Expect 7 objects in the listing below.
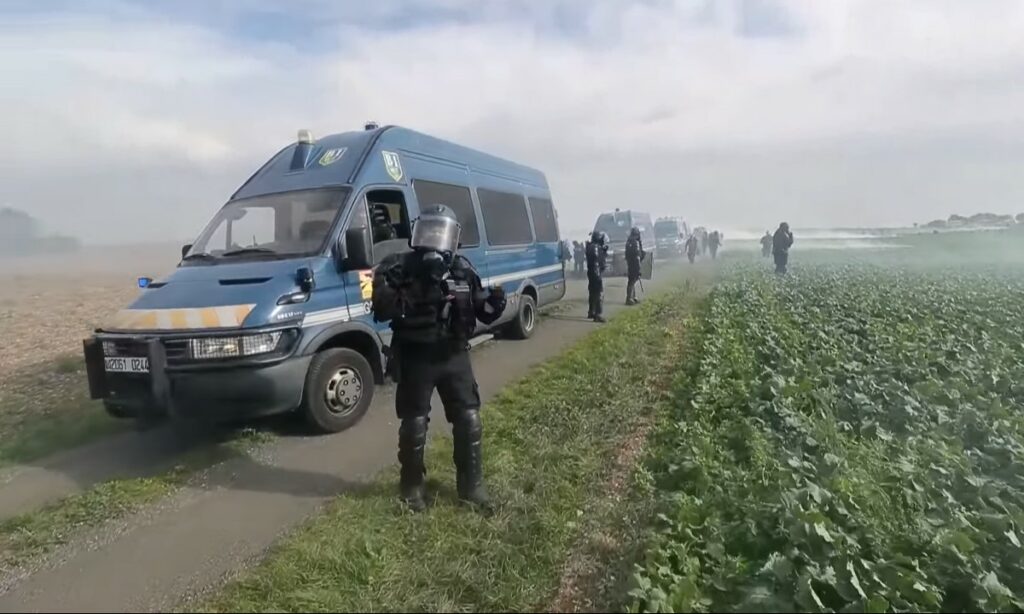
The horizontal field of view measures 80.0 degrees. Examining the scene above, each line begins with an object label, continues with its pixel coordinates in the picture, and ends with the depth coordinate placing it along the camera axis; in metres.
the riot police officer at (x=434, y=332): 3.88
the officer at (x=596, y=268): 12.41
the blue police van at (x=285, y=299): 4.96
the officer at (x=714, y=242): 42.81
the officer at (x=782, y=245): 21.66
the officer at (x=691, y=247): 34.56
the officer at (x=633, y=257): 15.12
